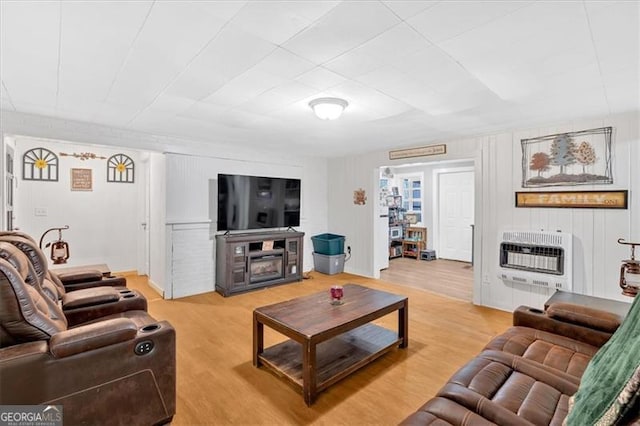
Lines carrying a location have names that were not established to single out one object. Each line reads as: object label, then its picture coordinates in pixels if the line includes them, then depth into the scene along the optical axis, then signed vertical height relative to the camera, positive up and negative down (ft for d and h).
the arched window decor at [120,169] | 17.85 +2.66
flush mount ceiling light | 8.69 +3.05
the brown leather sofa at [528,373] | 3.99 -2.68
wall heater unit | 10.90 -1.80
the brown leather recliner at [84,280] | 8.96 -2.05
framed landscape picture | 10.40 +1.91
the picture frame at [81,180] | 16.75 +1.86
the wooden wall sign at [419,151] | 14.61 +3.07
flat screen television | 15.14 +0.55
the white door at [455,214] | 22.66 -0.19
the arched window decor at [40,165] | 15.47 +2.52
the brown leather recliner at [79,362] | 4.71 -2.51
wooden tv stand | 14.60 -2.46
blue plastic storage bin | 18.80 -2.00
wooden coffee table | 6.94 -3.31
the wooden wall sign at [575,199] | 10.14 +0.43
